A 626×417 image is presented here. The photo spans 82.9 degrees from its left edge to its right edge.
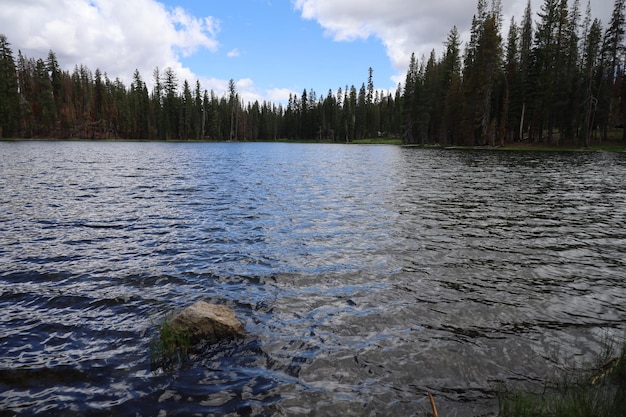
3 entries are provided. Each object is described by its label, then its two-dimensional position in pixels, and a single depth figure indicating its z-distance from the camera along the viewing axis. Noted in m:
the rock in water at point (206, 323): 7.00
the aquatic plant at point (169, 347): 6.43
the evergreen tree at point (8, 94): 102.25
